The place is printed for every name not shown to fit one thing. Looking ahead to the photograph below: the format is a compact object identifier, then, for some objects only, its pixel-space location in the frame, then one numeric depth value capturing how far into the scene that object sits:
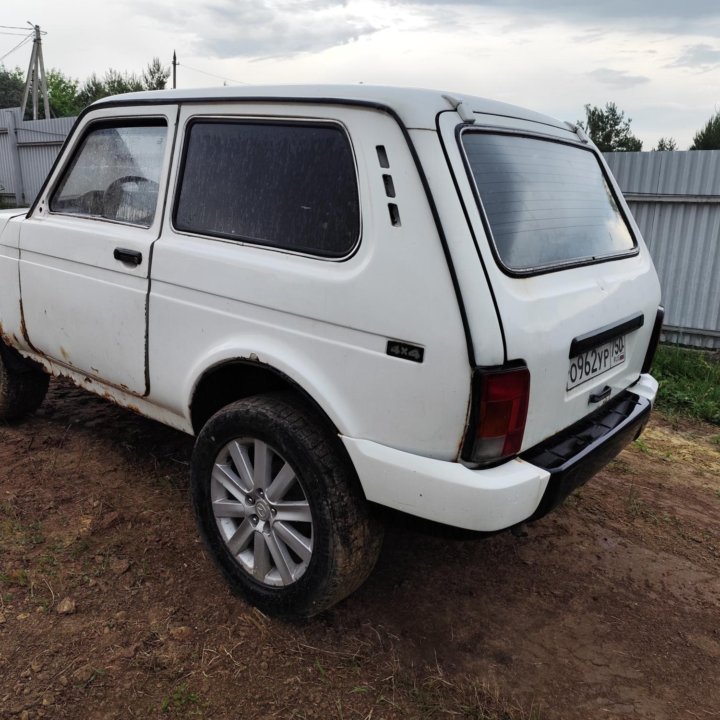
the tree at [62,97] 45.99
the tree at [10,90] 48.50
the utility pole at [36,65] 30.18
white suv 2.01
